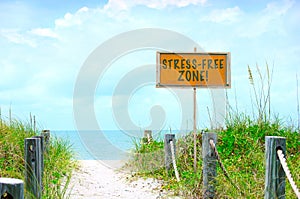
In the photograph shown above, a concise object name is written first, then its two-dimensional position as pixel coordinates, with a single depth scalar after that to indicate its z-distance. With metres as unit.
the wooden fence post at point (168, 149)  9.60
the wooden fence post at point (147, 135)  12.74
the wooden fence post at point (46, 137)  9.36
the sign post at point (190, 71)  8.97
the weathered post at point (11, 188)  3.07
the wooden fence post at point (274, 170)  5.02
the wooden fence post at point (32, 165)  6.18
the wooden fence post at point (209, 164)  6.86
